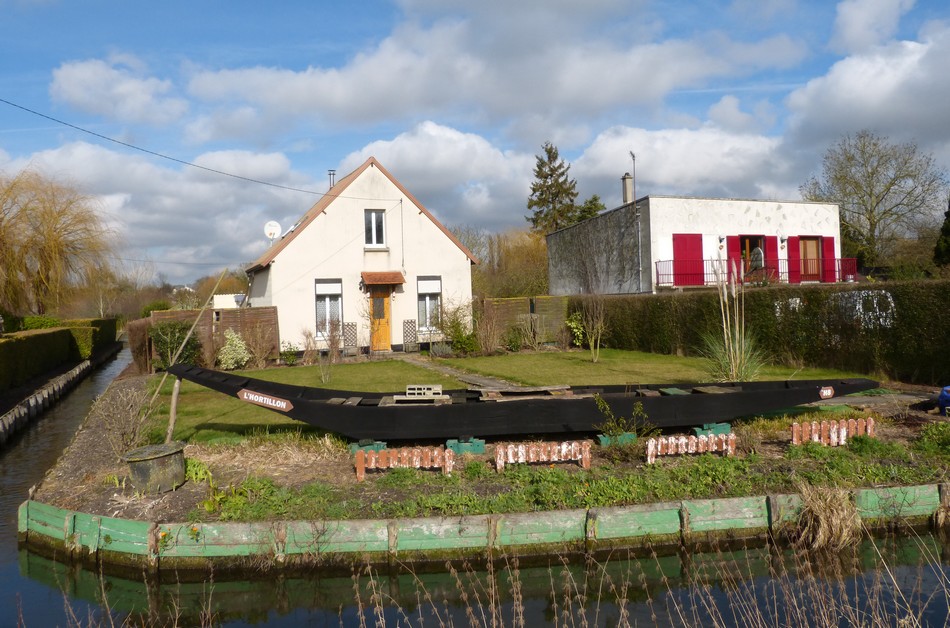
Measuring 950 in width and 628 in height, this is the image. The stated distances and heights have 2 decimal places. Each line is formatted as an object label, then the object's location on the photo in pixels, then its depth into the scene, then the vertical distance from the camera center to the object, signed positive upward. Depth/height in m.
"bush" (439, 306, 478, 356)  22.33 -0.69
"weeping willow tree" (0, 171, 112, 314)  25.81 +3.31
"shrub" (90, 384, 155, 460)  8.69 -1.30
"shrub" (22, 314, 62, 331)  26.88 +0.16
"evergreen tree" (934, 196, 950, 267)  26.78 +2.03
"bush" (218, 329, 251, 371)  19.88 -1.00
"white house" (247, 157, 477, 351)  22.34 +1.64
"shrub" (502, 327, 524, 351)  23.31 -1.03
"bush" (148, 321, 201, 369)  19.38 -0.59
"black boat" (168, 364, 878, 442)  8.36 -1.27
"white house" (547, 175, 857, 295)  25.22 +2.50
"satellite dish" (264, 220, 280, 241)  20.71 +2.78
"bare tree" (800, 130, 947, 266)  33.03 +5.21
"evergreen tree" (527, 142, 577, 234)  48.81 +8.51
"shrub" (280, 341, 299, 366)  21.42 -1.14
